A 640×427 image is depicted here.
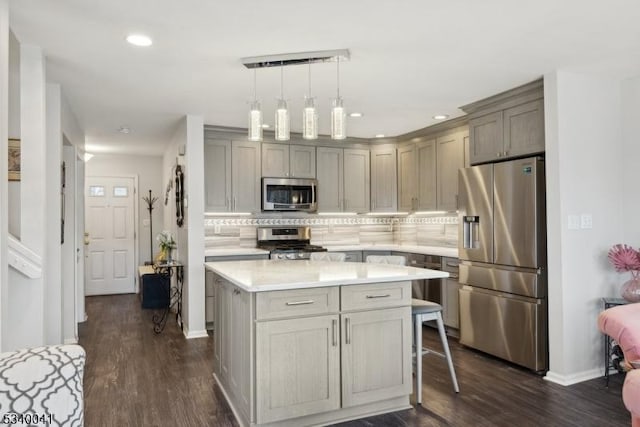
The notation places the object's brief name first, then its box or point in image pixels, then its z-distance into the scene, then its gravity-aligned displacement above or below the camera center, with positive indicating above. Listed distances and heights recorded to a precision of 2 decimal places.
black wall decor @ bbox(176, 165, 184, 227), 5.27 +0.27
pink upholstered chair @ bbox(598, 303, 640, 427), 1.72 -0.57
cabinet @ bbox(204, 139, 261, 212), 5.36 +0.51
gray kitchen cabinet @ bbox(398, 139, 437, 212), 5.44 +0.50
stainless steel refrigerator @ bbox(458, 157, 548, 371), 3.59 -0.40
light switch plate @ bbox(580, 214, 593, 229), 3.52 -0.06
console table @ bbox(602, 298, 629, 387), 3.39 -1.01
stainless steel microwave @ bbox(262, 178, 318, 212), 5.62 +0.29
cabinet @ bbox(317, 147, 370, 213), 6.02 +0.51
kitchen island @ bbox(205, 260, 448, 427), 2.50 -0.77
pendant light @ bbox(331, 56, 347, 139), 2.72 +0.60
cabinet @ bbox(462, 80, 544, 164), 3.67 +0.80
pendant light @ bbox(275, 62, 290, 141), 2.76 +0.61
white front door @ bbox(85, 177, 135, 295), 7.53 -0.29
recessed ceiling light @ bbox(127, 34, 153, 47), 2.76 +1.13
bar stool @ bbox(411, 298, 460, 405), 3.00 -0.78
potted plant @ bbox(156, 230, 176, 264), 5.31 -0.31
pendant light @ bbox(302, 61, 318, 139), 2.73 +0.62
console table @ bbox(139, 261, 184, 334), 5.43 -1.05
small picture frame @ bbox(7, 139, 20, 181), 3.15 +0.43
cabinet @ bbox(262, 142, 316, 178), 5.69 +0.73
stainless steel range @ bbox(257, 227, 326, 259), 5.45 -0.33
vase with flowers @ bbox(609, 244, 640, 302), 3.33 -0.40
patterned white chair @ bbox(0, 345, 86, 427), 1.25 -0.49
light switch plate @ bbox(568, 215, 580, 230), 3.46 -0.06
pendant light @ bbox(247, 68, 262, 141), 2.79 +0.60
